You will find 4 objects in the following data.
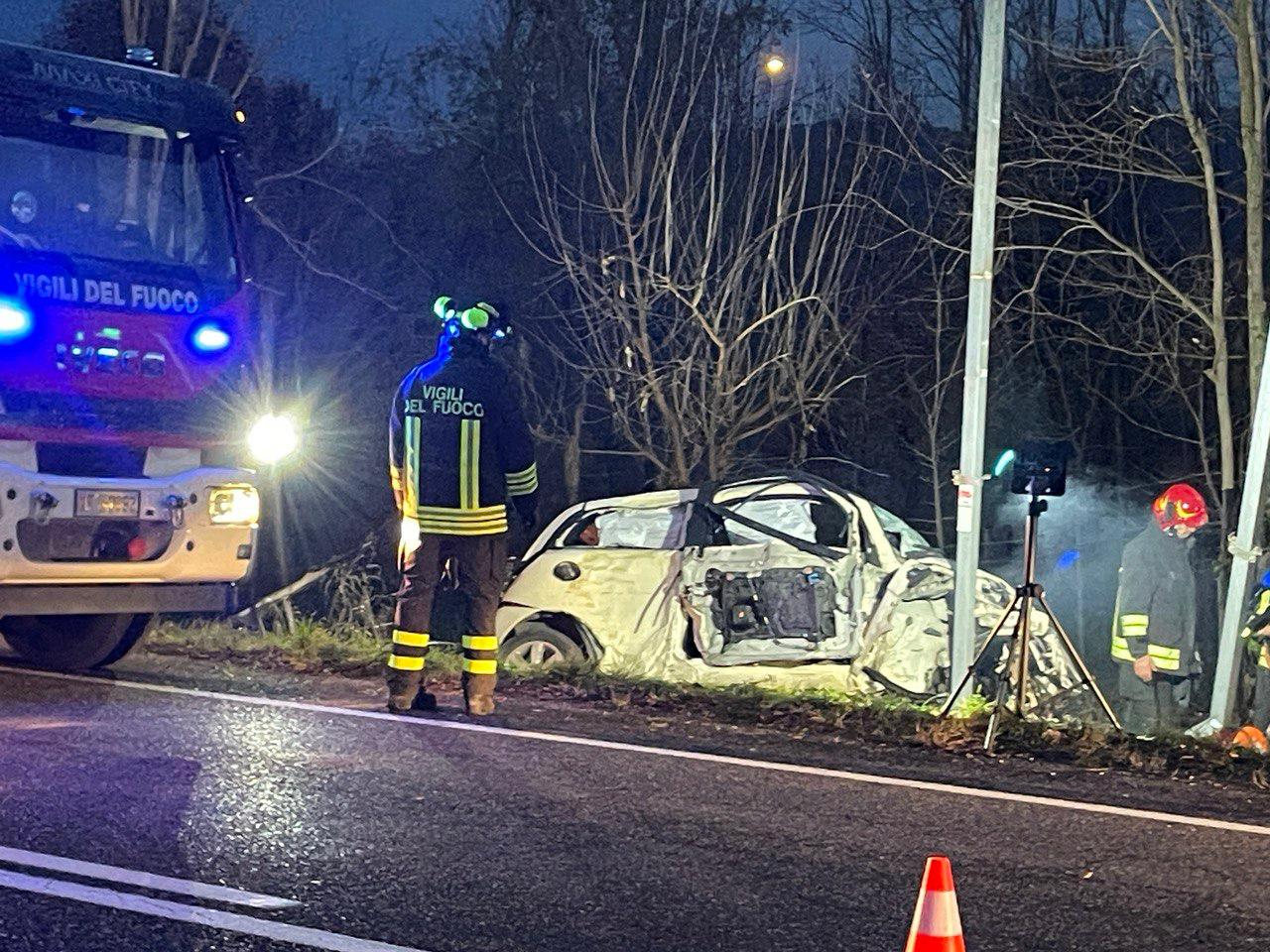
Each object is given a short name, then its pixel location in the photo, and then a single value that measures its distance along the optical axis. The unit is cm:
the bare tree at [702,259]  1723
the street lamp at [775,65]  1753
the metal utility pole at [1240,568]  988
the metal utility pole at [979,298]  1009
